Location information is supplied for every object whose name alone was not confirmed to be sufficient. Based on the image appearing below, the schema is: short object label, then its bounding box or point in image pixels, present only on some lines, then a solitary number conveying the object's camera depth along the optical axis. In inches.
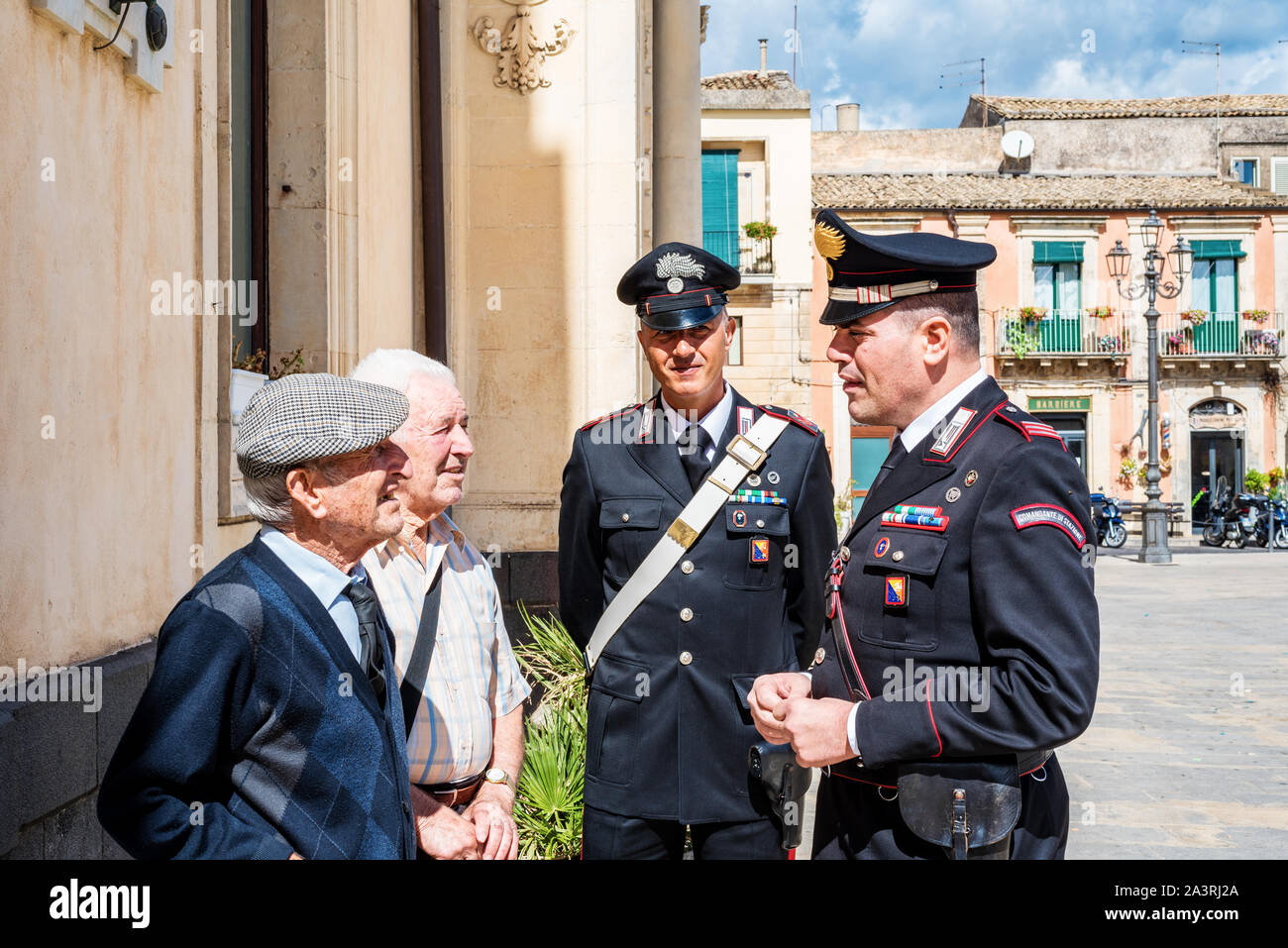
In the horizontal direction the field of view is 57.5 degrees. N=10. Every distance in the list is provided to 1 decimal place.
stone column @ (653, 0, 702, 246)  364.2
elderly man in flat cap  71.6
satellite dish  1371.8
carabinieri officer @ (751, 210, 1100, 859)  77.5
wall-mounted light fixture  136.9
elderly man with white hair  101.8
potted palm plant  179.0
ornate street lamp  880.9
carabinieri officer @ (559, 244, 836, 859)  119.4
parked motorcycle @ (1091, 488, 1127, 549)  1074.1
